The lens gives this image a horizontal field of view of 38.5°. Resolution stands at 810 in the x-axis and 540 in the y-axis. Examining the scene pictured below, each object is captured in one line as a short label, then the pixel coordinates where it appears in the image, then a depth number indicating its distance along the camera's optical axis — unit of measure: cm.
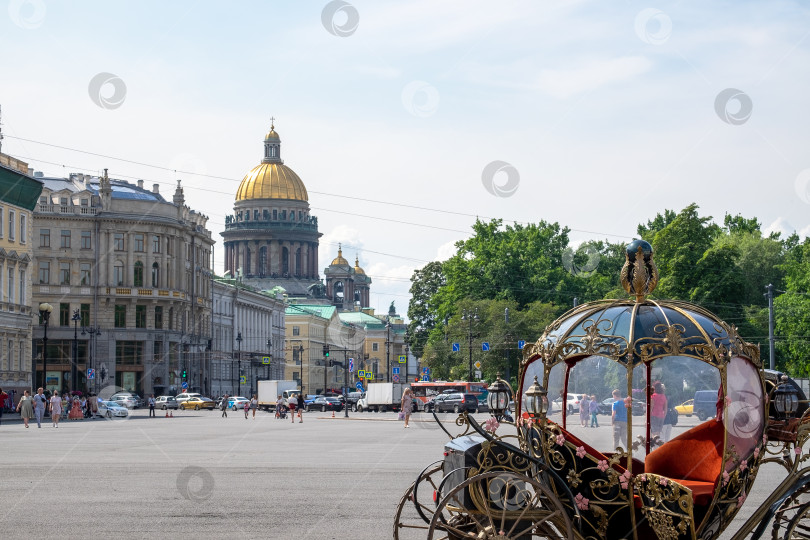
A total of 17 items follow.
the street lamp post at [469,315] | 7594
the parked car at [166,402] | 8106
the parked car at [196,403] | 8712
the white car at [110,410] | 6184
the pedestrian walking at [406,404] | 4641
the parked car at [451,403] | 6381
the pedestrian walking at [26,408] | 4488
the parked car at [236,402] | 8900
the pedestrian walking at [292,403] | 5414
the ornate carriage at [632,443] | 930
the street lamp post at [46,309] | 5259
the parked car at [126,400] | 7906
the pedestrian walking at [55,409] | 4600
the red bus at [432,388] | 8019
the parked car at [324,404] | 8294
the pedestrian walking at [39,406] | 4428
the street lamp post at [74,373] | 8781
